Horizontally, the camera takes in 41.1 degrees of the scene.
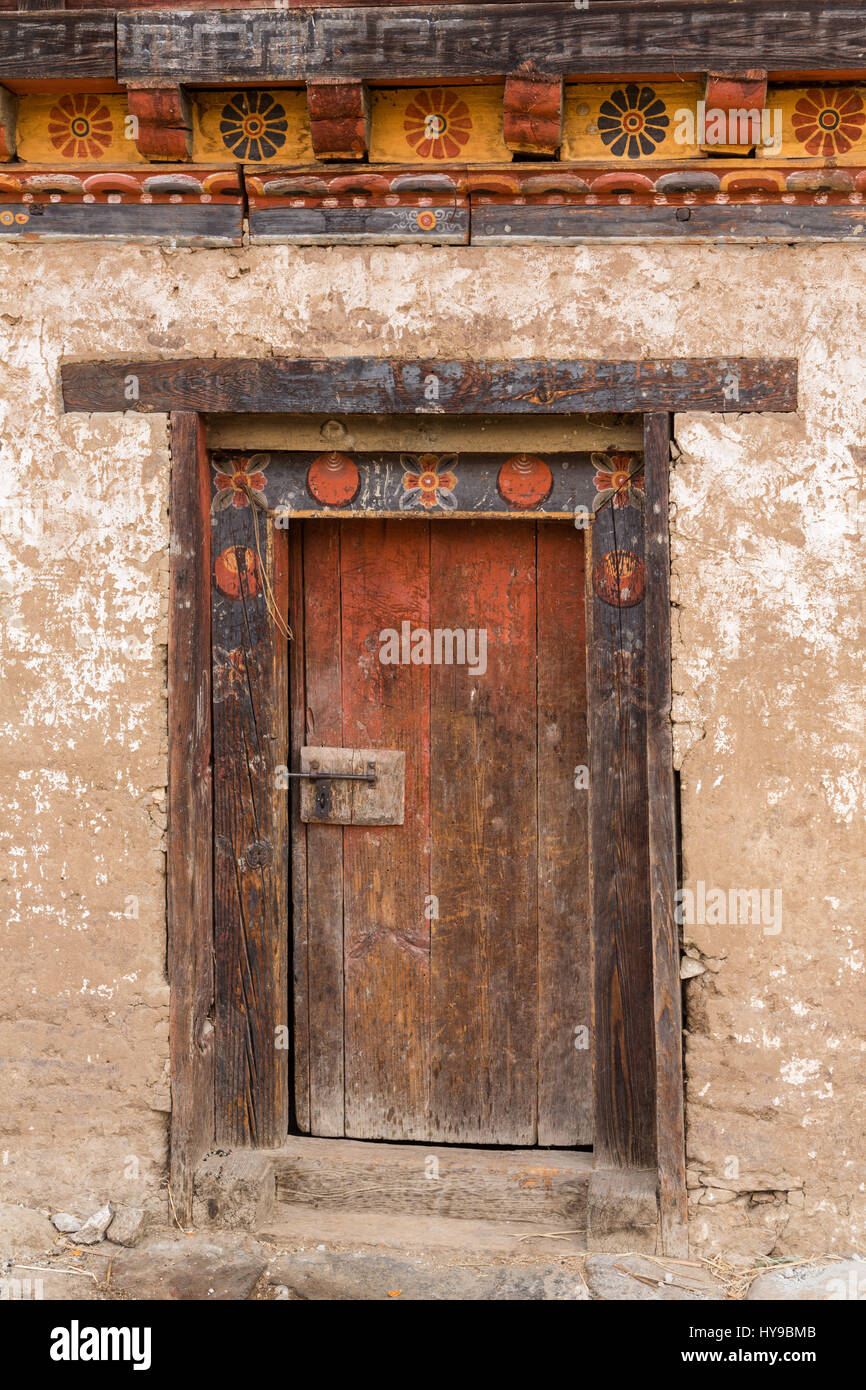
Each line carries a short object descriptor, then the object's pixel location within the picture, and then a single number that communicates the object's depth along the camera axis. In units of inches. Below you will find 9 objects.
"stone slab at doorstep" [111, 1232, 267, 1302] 128.8
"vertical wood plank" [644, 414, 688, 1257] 134.0
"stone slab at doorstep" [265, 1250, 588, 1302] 129.5
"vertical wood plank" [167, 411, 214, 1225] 137.9
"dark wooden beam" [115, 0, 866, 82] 124.6
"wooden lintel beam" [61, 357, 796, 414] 132.4
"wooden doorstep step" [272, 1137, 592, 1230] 143.9
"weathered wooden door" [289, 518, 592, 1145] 149.1
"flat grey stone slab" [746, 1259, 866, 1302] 126.7
